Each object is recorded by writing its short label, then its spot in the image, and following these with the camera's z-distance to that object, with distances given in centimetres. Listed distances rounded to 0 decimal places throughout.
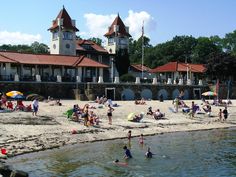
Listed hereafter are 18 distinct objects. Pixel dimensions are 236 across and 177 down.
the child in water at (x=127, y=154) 2328
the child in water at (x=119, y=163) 2206
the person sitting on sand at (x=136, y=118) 3578
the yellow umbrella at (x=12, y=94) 3666
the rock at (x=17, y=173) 1618
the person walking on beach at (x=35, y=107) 3388
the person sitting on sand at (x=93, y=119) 3230
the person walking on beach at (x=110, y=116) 3350
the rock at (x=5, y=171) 1675
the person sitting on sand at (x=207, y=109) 4286
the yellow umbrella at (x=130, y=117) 3575
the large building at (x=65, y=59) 5119
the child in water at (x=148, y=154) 2383
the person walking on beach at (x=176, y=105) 4326
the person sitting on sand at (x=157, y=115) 3806
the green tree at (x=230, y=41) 11688
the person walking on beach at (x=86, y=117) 3165
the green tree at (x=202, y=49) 9631
